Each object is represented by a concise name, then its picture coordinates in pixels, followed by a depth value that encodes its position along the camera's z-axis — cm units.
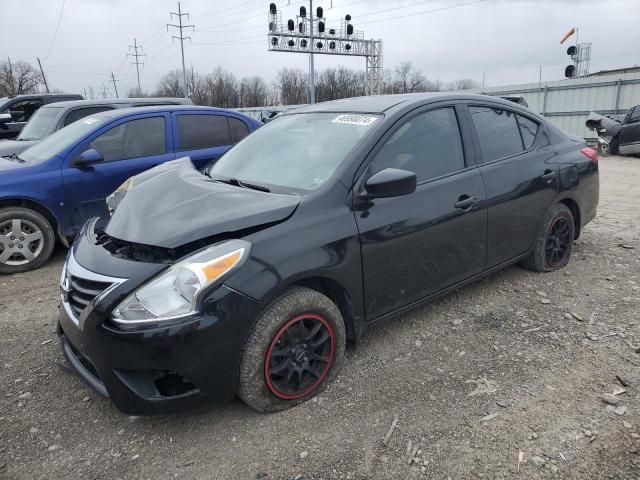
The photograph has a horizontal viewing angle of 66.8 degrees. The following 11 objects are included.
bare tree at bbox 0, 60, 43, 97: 5479
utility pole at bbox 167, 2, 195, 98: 4260
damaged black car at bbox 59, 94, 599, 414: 232
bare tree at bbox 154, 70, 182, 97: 7106
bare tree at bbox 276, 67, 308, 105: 7000
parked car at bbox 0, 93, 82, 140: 1083
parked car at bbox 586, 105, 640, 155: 1362
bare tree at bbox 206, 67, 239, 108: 7144
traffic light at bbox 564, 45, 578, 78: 1771
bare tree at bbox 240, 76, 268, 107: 7217
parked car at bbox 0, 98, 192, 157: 753
